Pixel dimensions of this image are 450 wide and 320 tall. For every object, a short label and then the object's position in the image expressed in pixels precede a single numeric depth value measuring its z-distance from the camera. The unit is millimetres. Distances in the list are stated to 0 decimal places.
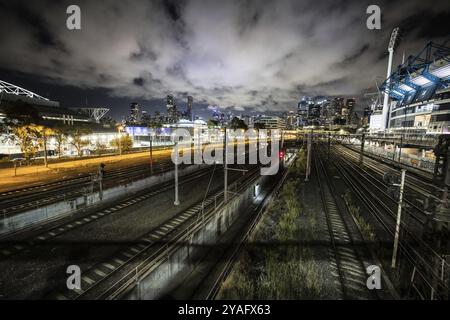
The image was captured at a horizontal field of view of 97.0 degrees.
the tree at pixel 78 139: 37300
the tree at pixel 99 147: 43816
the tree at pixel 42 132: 27570
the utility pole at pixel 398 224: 7562
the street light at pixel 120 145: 42238
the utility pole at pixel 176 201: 15948
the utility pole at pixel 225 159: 14016
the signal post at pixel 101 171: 15580
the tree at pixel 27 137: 26359
